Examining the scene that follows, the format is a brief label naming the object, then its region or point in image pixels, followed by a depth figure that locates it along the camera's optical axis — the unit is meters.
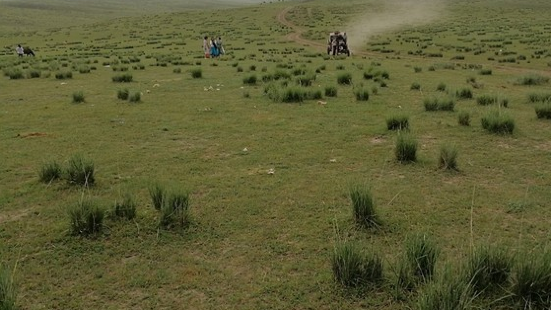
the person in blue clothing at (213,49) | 35.44
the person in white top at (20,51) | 37.70
